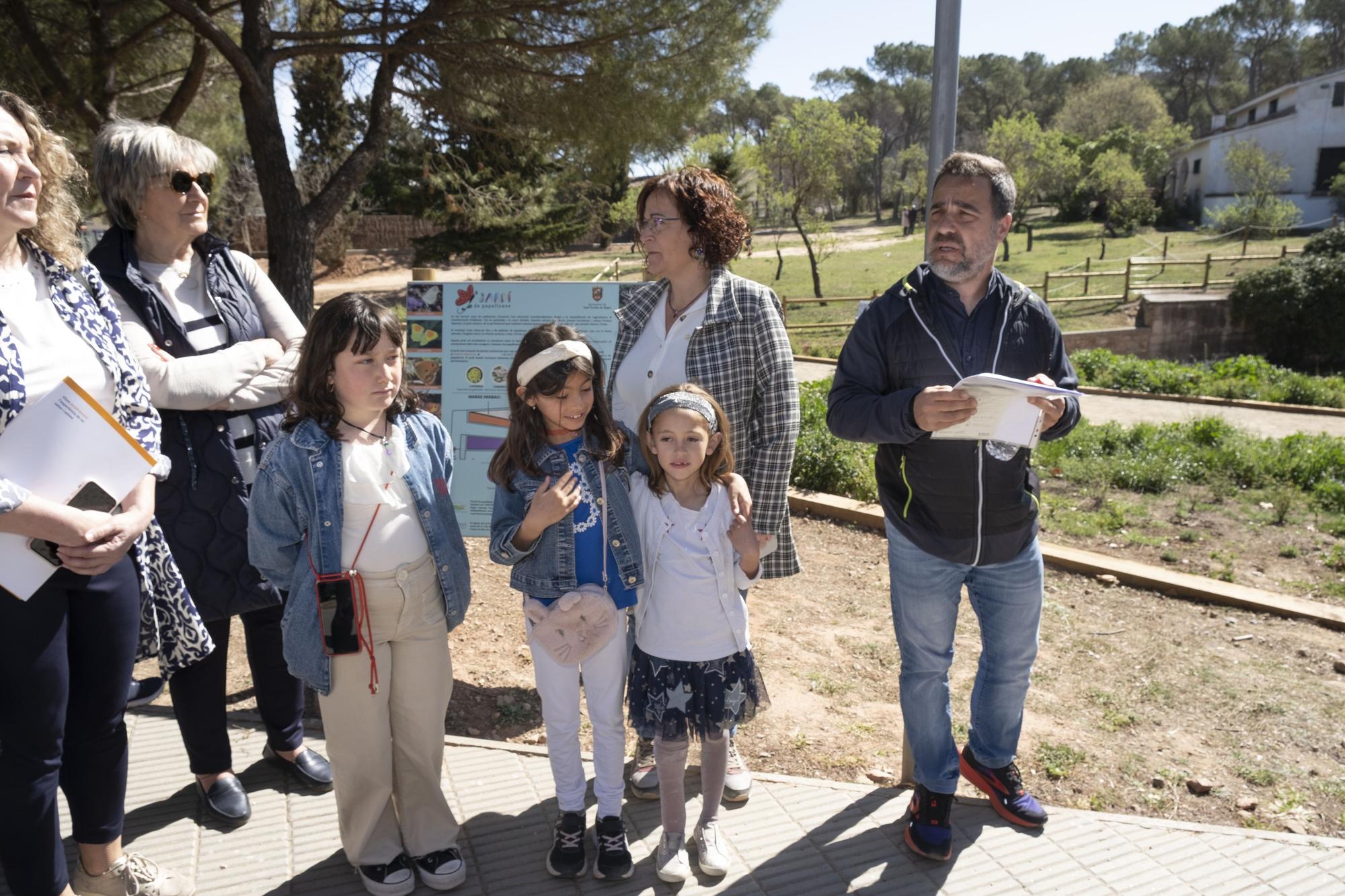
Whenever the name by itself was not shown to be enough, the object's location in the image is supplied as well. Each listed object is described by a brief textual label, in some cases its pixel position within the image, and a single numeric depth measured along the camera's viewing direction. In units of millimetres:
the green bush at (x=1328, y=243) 20656
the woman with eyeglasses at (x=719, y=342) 2842
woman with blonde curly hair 2066
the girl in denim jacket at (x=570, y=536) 2574
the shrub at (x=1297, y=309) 18359
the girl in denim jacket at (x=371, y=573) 2396
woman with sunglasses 2592
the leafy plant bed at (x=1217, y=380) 12406
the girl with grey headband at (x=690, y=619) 2604
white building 42094
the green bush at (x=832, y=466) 6613
